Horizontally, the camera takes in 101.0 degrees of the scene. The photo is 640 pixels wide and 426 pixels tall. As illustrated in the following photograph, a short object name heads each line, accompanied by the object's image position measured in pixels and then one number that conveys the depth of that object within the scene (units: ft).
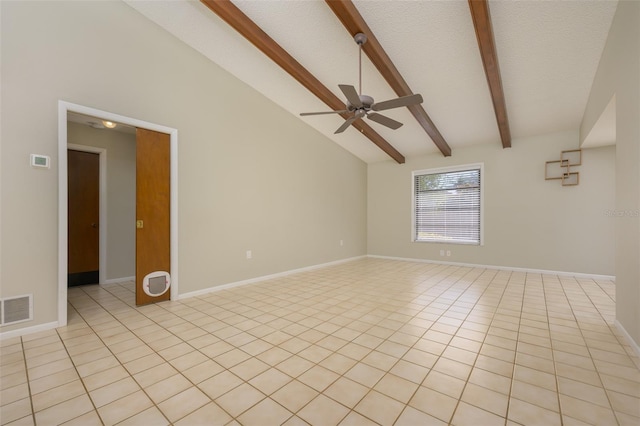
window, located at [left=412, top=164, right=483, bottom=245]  19.10
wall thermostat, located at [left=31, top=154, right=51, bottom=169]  8.28
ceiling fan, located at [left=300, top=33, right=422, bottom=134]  9.02
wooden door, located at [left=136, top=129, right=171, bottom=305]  10.70
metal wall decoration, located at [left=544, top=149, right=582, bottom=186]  15.56
